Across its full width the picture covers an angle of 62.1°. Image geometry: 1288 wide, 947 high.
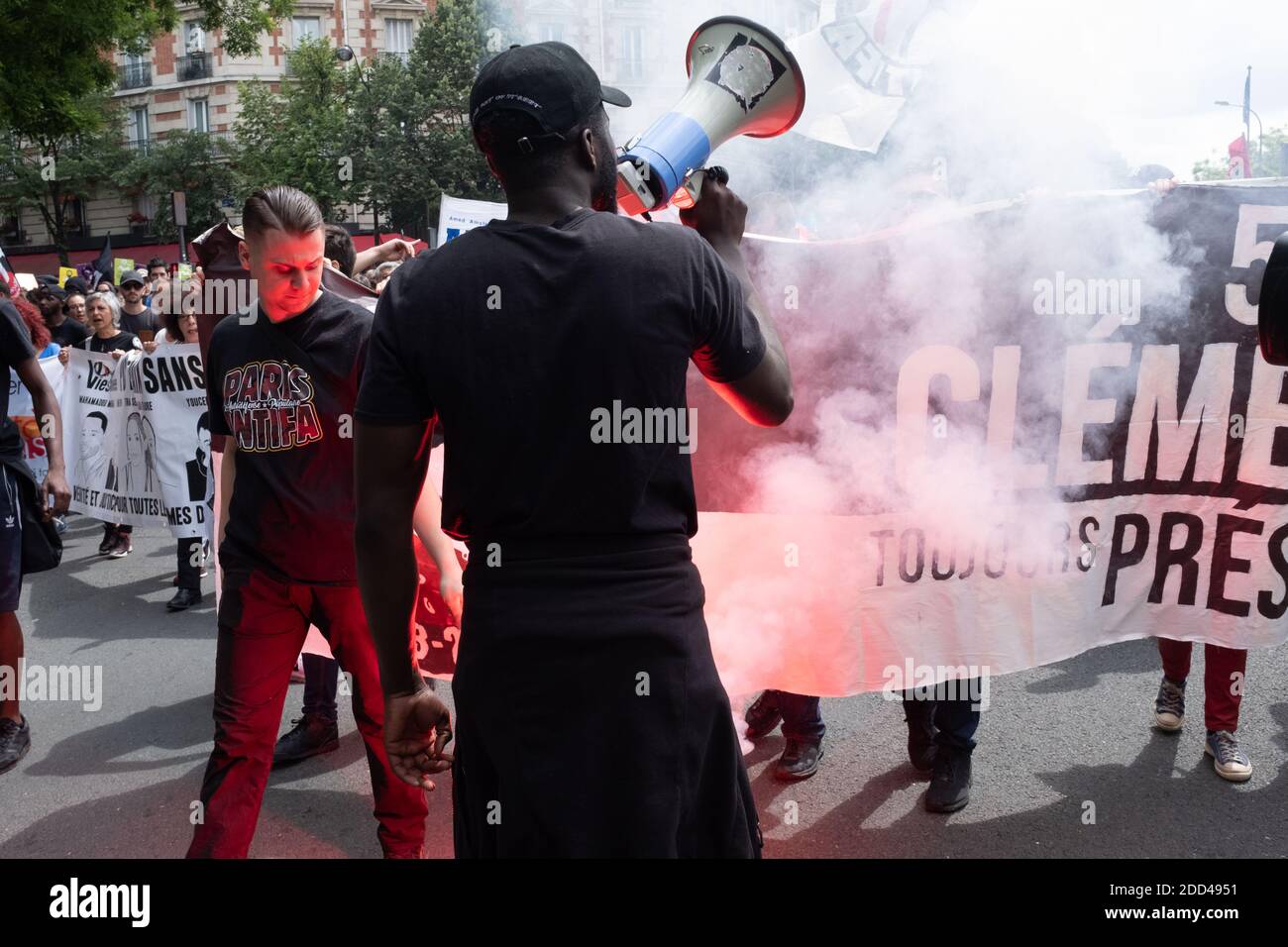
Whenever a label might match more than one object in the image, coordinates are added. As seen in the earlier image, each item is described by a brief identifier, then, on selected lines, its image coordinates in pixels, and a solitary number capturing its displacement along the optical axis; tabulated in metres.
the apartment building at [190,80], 40.94
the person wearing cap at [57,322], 9.42
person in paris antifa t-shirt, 2.96
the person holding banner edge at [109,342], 8.00
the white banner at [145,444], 7.00
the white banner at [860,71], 4.14
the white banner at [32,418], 7.58
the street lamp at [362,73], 28.02
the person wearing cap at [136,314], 10.21
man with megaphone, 1.63
